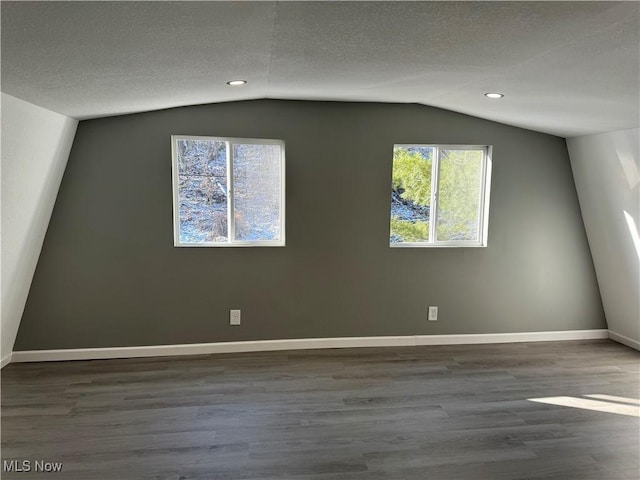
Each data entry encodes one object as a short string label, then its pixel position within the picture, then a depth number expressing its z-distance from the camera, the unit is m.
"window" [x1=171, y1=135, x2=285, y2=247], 3.59
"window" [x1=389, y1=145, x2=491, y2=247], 3.88
